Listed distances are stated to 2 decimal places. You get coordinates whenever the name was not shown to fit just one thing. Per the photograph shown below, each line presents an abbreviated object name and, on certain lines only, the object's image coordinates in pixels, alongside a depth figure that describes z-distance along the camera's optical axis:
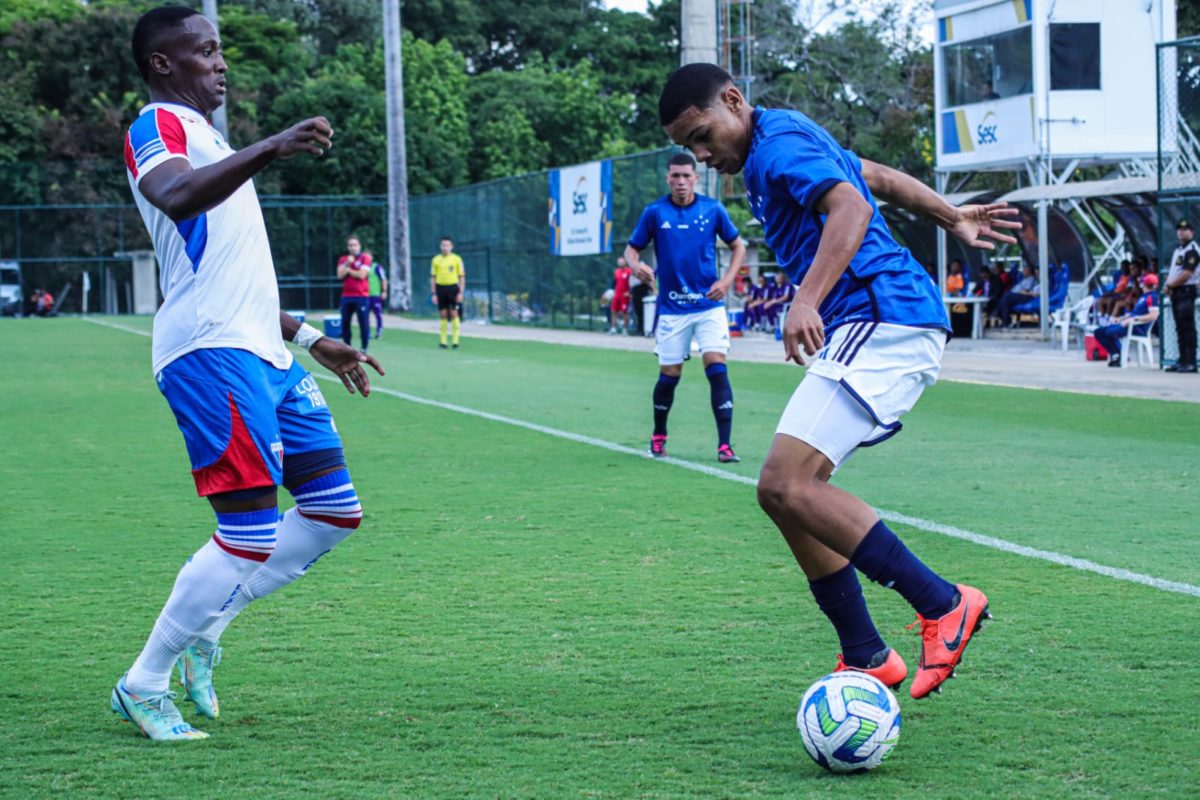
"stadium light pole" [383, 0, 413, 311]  41.88
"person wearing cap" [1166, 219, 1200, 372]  18.94
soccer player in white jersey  4.40
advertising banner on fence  33.25
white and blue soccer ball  4.05
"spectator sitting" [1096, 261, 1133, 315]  22.91
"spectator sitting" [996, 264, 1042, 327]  30.78
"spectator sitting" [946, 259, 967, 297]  31.92
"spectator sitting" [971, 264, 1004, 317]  30.95
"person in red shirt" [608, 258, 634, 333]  31.81
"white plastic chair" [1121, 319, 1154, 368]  20.95
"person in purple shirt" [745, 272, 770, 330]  33.59
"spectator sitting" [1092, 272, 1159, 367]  20.83
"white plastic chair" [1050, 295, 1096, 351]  25.50
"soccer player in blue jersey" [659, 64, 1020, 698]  4.44
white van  51.44
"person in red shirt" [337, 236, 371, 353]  24.55
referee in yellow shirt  28.38
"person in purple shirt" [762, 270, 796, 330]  31.94
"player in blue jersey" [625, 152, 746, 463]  11.09
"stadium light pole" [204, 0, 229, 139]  31.61
